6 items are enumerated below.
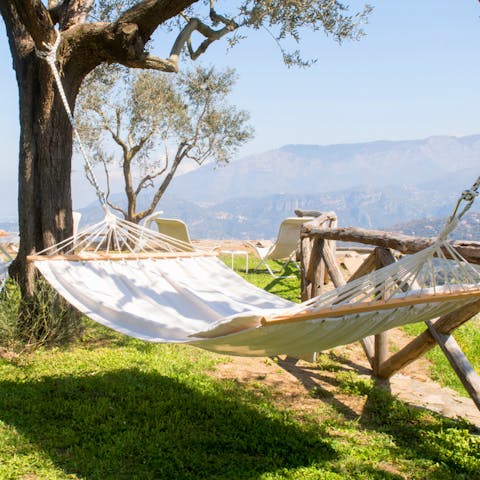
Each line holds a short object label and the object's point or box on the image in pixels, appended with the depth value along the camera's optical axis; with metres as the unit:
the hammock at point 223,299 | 2.12
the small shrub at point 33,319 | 3.95
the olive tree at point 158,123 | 14.33
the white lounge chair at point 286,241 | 7.56
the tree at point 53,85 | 3.96
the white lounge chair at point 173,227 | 7.08
